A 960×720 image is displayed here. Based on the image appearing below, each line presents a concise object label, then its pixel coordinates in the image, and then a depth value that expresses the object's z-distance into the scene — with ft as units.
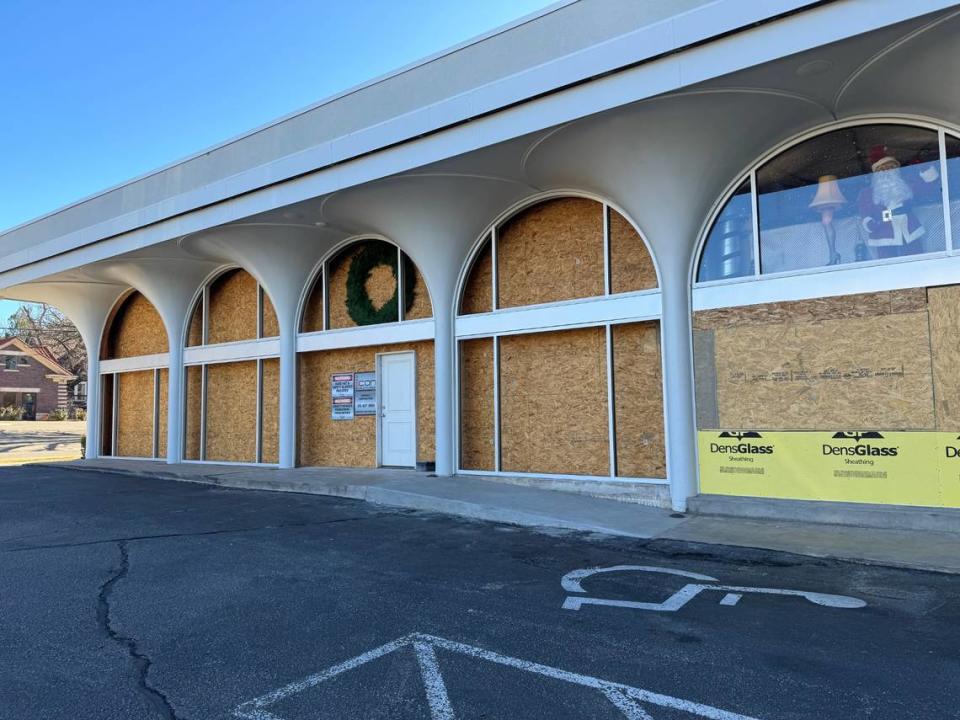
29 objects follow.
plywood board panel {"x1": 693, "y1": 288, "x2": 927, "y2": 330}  25.63
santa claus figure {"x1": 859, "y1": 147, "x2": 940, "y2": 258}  25.89
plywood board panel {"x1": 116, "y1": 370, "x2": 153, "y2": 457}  58.54
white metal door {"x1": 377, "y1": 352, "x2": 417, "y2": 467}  41.65
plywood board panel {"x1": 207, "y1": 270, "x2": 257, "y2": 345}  51.08
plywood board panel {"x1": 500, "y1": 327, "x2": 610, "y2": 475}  33.94
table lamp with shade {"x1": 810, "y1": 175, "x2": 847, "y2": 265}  27.40
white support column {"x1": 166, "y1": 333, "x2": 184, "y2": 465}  53.31
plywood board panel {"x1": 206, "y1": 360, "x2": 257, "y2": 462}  50.14
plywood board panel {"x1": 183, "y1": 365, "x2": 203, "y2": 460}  53.67
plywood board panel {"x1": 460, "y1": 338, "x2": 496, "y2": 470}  37.86
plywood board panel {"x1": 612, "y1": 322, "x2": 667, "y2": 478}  31.96
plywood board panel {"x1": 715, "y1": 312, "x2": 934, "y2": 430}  25.49
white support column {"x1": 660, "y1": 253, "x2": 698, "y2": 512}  29.40
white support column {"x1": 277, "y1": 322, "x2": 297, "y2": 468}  45.65
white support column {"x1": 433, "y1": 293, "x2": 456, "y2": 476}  37.76
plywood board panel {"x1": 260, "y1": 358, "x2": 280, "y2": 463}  48.16
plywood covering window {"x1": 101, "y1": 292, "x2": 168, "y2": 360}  58.39
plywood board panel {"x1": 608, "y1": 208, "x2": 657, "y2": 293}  32.71
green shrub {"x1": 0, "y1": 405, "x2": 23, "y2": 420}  159.33
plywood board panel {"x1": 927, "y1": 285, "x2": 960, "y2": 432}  24.71
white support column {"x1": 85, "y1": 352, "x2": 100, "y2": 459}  61.00
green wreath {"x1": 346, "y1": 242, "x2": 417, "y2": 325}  42.16
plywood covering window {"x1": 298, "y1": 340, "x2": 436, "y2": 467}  40.96
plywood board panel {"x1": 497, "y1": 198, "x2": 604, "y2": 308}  34.63
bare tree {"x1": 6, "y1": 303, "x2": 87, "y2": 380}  198.39
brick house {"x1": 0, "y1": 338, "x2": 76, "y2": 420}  170.81
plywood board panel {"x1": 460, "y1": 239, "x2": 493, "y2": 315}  38.40
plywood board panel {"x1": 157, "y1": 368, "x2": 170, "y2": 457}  56.85
